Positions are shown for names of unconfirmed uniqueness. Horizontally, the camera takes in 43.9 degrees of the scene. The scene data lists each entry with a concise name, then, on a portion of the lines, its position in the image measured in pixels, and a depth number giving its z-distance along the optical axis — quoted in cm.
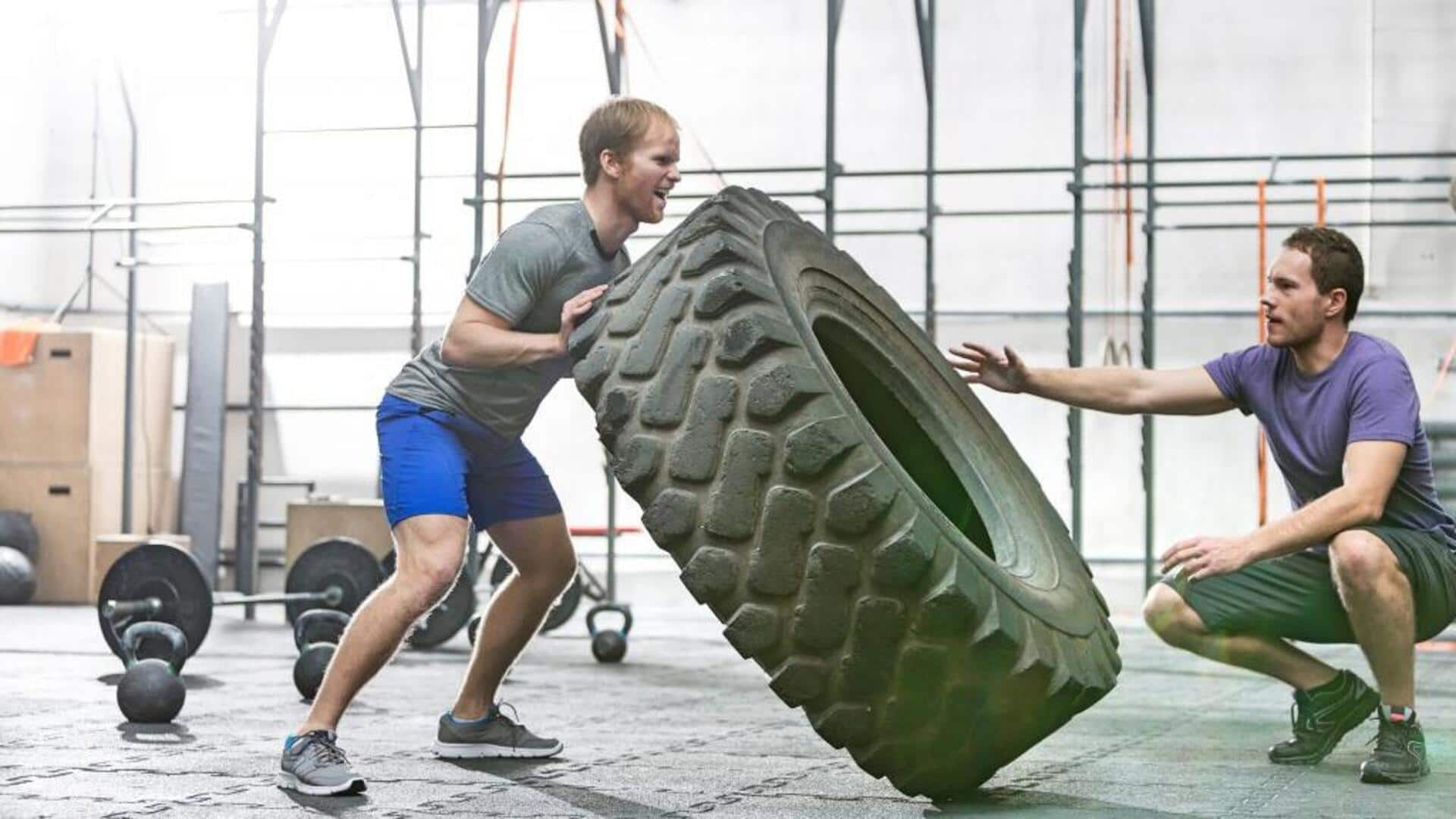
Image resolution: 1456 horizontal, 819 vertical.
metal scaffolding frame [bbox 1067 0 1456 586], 596
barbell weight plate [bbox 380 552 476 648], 581
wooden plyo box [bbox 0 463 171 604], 877
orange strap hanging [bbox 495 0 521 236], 615
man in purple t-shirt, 291
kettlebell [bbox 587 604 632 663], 554
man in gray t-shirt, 274
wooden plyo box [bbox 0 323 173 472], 880
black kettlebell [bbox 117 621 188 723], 355
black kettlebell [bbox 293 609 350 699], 505
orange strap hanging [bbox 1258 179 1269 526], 617
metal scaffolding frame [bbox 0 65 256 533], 721
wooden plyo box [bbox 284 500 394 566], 729
